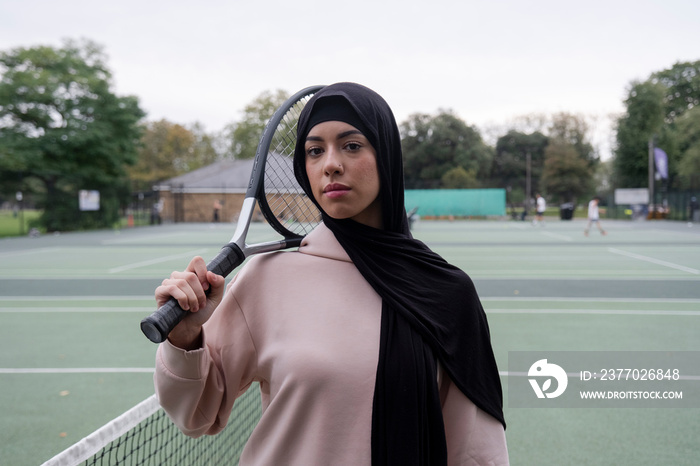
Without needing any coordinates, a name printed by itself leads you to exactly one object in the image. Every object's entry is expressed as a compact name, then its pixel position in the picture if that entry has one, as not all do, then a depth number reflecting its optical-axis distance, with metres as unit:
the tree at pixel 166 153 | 58.50
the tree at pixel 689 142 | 41.05
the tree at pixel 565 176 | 50.09
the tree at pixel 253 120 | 56.31
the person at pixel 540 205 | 28.59
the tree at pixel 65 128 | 24.28
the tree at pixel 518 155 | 63.66
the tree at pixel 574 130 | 61.47
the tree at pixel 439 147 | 55.88
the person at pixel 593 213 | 22.56
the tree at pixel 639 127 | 47.78
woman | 1.28
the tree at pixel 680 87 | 56.75
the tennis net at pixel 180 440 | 2.36
